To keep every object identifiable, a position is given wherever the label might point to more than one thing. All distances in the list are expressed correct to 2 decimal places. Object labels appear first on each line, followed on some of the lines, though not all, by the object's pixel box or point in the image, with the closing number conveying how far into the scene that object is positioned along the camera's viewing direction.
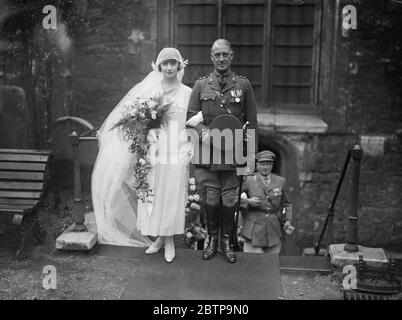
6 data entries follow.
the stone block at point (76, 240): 5.59
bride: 5.22
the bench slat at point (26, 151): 6.29
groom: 5.08
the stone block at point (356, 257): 5.27
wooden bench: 6.06
